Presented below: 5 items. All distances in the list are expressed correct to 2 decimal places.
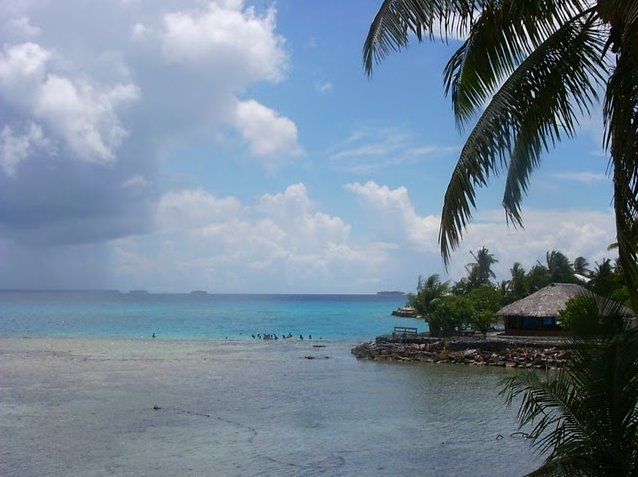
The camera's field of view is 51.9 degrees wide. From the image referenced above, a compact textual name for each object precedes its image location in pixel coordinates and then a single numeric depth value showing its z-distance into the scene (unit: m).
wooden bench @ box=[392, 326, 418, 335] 42.72
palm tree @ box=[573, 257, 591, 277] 61.66
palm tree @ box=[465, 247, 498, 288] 67.88
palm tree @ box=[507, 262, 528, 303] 54.28
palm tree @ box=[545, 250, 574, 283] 55.38
